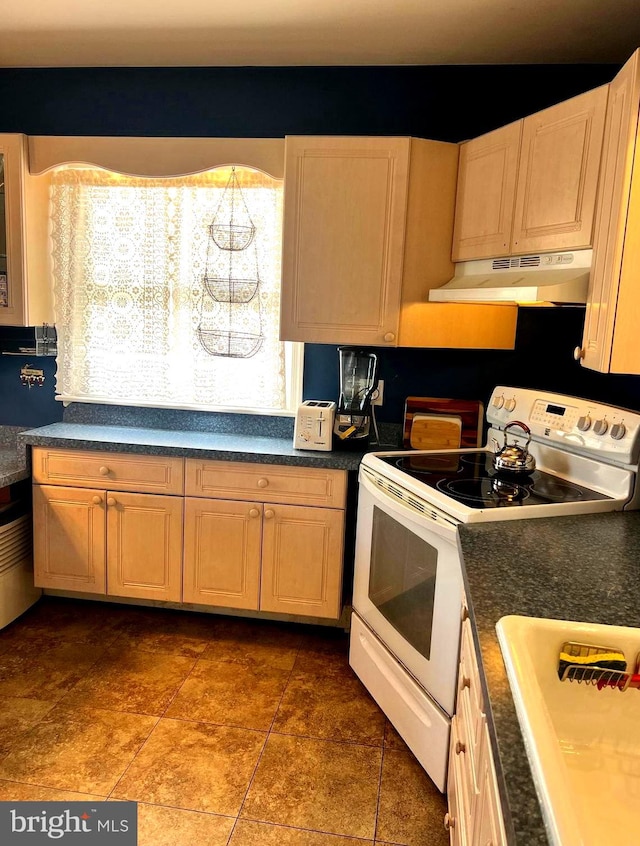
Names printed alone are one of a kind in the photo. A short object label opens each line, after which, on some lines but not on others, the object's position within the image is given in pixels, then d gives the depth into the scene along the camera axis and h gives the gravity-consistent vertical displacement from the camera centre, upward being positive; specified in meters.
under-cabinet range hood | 1.93 +0.19
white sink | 0.91 -0.65
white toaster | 2.84 -0.44
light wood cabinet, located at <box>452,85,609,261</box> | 2.03 +0.53
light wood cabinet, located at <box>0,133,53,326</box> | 2.97 +0.35
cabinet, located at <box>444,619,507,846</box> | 1.12 -0.92
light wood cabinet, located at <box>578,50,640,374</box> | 1.68 +0.24
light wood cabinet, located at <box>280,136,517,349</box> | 2.66 +0.35
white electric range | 1.97 -0.59
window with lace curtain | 3.08 +0.10
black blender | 2.89 -0.32
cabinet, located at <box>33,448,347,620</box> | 2.81 -0.93
